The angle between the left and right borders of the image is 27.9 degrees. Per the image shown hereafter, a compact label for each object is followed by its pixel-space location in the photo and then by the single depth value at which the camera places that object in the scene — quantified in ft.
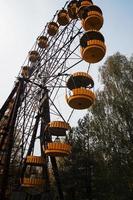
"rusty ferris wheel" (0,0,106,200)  39.09
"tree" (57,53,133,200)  63.05
